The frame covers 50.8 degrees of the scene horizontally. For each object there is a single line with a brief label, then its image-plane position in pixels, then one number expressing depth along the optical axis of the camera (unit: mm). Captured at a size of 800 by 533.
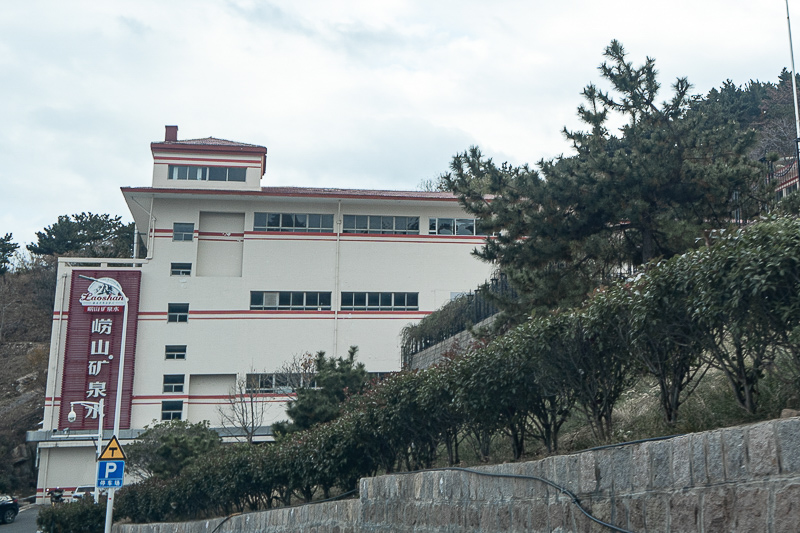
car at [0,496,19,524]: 35938
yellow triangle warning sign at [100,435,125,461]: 17875
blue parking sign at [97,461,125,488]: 17781
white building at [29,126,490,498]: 42594
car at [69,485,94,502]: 39069
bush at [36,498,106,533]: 23984
